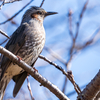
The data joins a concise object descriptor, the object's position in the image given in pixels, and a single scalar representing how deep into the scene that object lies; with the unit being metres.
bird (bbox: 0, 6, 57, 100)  6.57
